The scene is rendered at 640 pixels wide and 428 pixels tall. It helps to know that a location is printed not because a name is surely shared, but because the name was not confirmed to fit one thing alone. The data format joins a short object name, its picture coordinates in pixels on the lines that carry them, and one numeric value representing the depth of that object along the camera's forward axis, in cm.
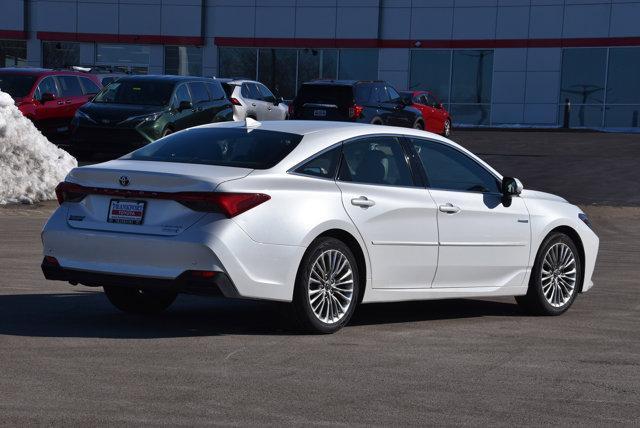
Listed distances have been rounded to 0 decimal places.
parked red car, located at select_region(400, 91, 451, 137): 3931
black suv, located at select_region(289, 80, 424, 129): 3181
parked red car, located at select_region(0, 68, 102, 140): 2781
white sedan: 826
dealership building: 5200
